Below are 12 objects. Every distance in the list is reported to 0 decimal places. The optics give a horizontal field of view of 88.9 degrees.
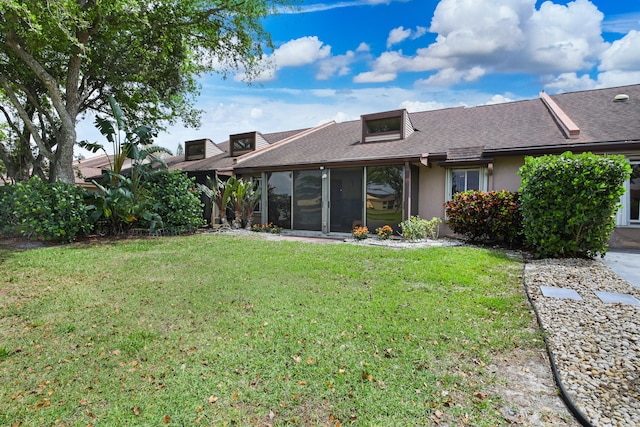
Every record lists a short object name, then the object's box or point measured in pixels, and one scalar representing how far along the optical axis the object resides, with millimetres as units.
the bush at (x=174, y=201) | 12227
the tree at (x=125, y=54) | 11273
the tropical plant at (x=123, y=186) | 11039
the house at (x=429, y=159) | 9938
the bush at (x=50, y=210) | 9641
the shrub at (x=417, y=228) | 10656
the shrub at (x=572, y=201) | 6727
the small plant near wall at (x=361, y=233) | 11289
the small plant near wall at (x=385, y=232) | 11188
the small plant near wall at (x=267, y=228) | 13391
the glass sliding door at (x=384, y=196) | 11547
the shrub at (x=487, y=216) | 8930
